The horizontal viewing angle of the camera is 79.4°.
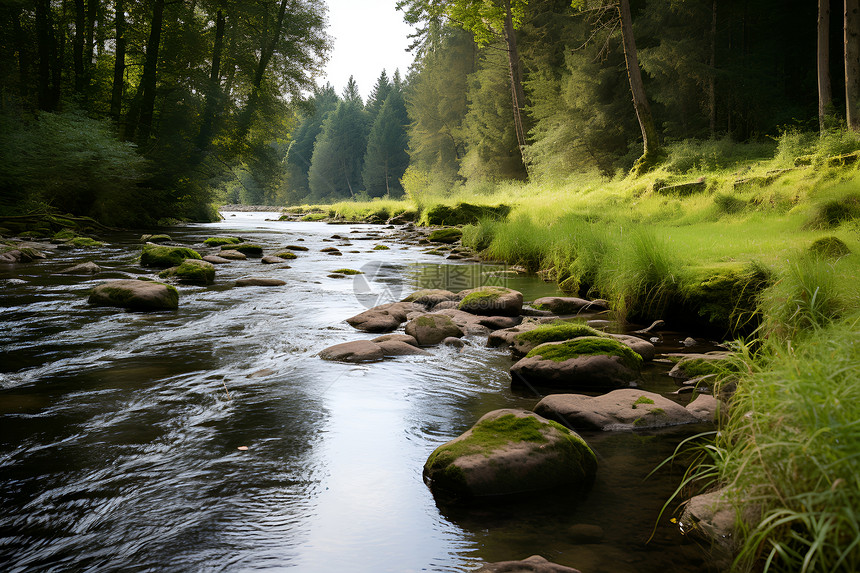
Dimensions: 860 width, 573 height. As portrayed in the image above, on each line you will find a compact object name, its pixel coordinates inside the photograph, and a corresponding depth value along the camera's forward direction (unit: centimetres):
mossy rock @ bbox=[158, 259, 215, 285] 930
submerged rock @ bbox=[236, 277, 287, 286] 926
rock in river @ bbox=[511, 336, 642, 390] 442
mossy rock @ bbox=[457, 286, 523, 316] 689
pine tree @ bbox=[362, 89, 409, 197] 6531
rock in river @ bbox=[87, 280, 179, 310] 696
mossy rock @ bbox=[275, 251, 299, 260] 1316
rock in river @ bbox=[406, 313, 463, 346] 589
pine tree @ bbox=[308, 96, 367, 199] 7406
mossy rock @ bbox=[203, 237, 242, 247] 1521
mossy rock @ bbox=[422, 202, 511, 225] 1822
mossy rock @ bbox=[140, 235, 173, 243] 1499
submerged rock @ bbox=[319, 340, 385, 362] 519
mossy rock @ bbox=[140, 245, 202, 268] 1051
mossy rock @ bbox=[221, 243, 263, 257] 1392
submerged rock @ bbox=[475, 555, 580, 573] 202
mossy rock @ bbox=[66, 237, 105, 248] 1312
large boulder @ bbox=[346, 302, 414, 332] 649
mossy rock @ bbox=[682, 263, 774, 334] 539
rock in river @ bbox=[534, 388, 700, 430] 358
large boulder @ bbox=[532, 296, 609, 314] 721
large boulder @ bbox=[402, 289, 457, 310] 775
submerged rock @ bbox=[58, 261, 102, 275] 927
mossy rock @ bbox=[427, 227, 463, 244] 1716
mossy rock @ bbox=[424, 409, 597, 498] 276
